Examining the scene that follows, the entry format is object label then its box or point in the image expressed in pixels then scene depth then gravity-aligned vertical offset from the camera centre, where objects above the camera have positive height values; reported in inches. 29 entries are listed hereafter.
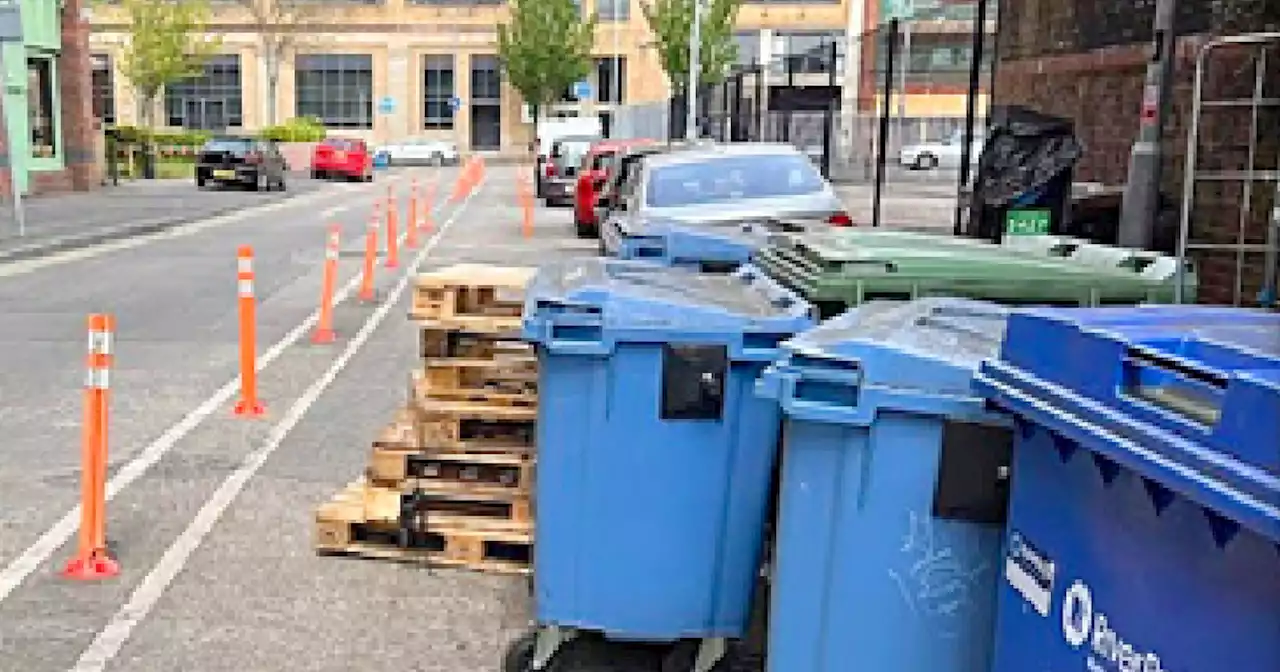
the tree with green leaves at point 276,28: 2677.2 +300.2
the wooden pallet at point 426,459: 210.2 -50.0
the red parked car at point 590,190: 866.9 -12.9
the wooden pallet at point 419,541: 204.1 -62.5
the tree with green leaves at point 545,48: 2573.8 +261.9
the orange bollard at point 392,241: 659.0 -40.2
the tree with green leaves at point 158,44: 1977.1 +193.3
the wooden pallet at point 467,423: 212.7 -44.4
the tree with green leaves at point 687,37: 2068.2 +241.9
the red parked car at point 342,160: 1724.9 +8.4
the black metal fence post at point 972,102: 553.0 +36.4
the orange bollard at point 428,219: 915.4 -41.5
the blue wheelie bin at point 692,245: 275.6 -16.2
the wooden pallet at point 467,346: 232.1 -34.4
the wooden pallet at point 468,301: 223.3 -25.2
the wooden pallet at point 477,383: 220.4 -39.8
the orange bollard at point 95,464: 199.8 -49.9
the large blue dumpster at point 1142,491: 81.6 -23.4
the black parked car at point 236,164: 1280.8 -0.4
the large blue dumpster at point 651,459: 151.9 -35.7
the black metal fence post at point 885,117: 681.0 +33.9
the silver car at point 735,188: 419.8 -4.7
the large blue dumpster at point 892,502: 123.9 -33.0
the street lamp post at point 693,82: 1341.0 +104.0
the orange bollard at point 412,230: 784.3 -40.6
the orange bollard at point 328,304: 425.7 -49.0
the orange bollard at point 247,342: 308.3 -45.0
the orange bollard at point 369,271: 532.4 -45.8
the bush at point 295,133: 2169.0 +58.7
